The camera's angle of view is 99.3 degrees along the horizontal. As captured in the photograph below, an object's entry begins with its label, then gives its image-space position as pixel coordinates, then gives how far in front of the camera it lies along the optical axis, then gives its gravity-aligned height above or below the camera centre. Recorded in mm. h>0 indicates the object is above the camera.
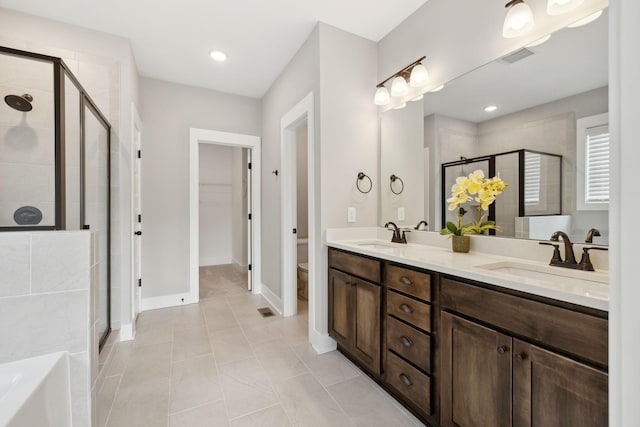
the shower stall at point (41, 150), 1699 +446
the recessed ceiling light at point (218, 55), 2693 +1579
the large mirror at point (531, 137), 1247 +432
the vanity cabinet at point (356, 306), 1771 -677
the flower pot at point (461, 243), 1722 -202
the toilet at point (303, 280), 3514 -907
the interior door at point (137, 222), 2750 -113
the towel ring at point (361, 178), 2360 +289
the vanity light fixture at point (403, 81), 1996 +1009
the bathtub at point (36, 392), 845 -624
